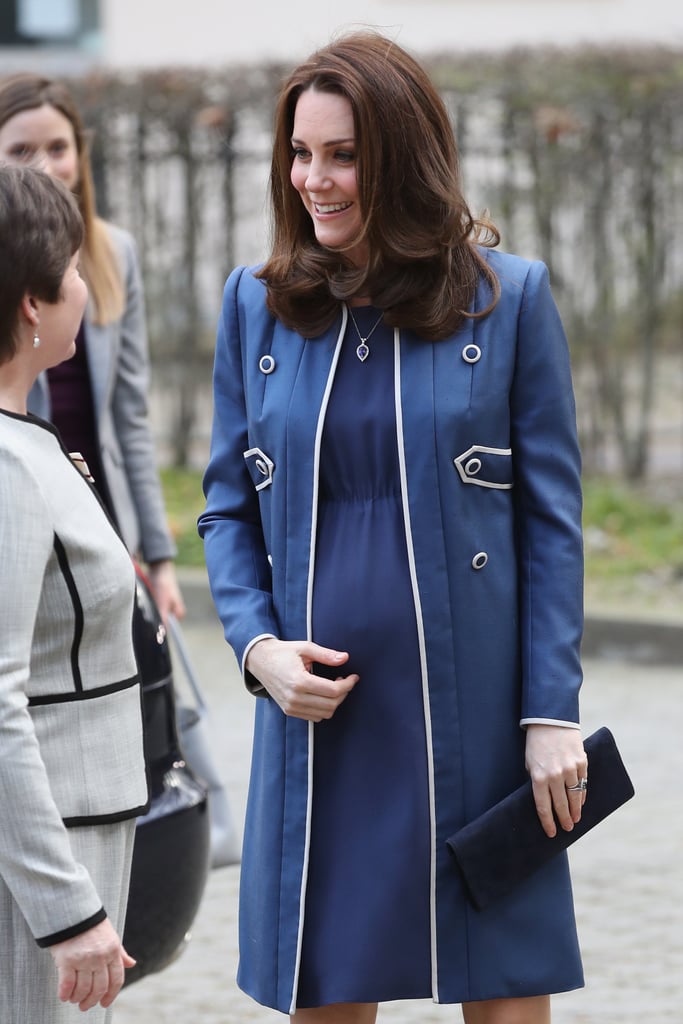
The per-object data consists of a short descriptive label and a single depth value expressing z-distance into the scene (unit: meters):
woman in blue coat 5.06
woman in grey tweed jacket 4.09
